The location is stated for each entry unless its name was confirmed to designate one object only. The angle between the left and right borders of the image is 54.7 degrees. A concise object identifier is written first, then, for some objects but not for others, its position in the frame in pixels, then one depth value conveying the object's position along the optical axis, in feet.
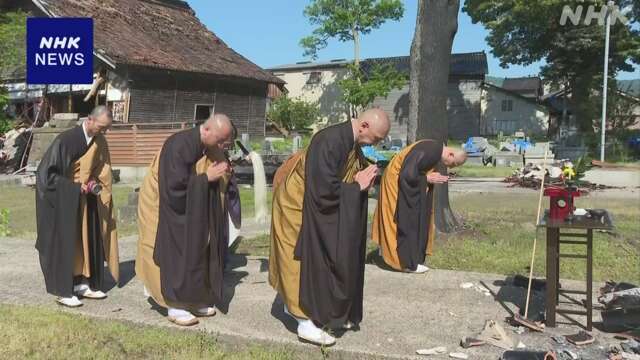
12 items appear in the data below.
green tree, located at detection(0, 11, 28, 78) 69.91
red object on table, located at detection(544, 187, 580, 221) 15.40
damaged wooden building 68.90
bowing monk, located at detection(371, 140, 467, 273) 22.40
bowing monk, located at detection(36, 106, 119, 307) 18.02
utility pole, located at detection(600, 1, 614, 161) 73.31
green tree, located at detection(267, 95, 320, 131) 128.26
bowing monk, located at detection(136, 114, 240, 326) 16.29
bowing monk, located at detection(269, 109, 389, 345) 14.51
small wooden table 14.80
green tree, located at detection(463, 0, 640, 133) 99.25
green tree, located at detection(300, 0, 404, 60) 122.01
